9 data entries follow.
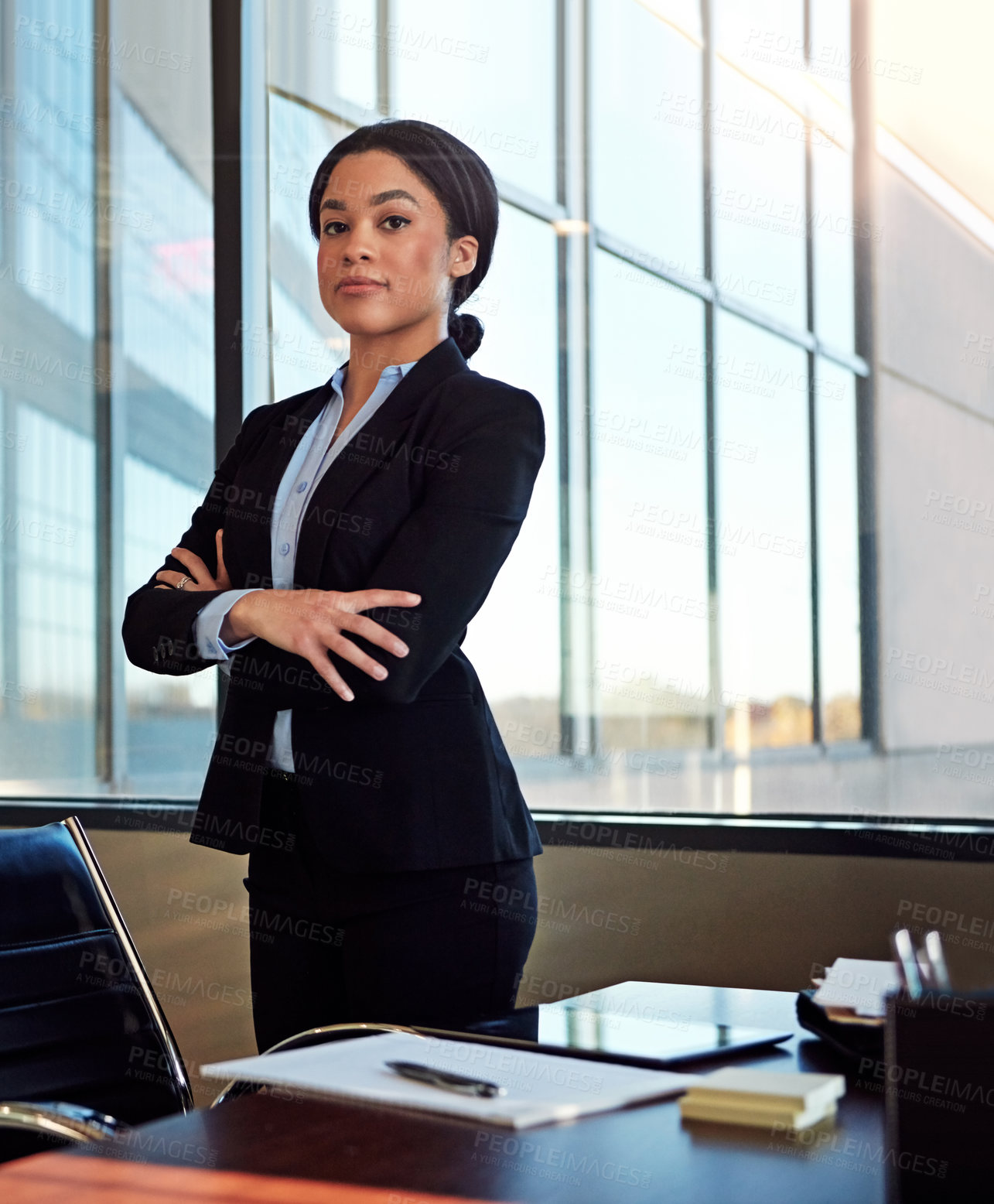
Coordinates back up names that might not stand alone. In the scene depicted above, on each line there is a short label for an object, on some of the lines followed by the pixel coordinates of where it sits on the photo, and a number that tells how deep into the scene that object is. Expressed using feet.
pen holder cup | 2.91
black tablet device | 4.25
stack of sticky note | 3.57
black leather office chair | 5.86
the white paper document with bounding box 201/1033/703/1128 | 3.54
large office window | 9.57
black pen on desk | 3.63
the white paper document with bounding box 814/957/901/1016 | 4.46
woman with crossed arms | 6.01
